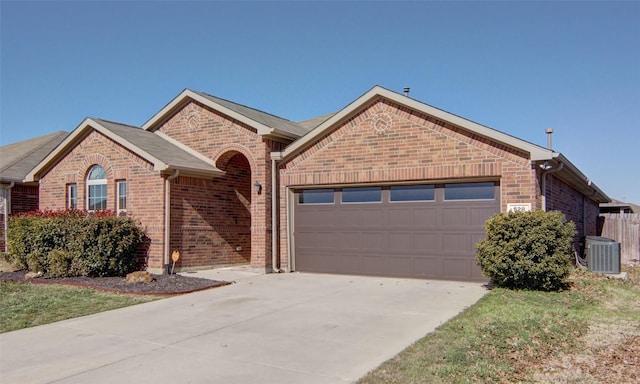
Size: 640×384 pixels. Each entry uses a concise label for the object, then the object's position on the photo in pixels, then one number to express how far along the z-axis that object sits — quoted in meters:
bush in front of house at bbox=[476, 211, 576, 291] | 10.12
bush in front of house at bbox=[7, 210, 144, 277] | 13.51
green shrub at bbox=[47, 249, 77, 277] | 13.47
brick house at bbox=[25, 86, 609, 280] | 12.31
